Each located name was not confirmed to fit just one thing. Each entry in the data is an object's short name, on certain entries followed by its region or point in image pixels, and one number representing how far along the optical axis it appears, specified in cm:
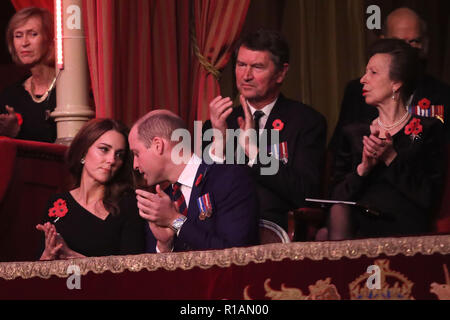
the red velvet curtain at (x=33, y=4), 1074
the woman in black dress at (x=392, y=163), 715
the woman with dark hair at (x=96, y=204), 713
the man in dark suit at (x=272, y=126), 757
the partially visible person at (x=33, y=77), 945
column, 930
